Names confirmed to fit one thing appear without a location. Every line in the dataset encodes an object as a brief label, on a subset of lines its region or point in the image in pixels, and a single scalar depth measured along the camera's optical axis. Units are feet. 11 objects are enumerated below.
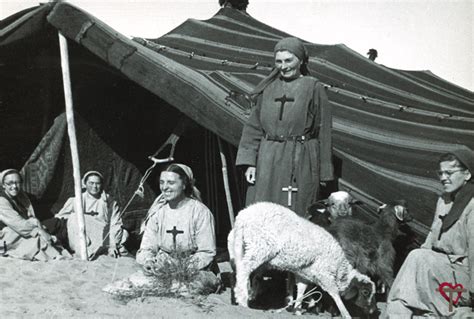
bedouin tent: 20.03
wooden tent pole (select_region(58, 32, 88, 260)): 20.61
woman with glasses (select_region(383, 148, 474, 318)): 14.46
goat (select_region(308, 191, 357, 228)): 17.88
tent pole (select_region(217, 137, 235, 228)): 21.84
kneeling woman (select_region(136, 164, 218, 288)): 18.45
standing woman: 18.07
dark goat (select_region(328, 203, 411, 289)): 17.34
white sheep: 15.99
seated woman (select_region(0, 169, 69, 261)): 20.59
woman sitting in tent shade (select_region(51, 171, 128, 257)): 22.18
